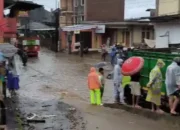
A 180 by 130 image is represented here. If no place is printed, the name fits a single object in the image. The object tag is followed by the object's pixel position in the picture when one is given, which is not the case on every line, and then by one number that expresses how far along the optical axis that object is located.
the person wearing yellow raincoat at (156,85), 11.75
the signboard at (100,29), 46.10
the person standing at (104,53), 37.12
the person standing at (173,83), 11.06
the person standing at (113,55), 28.61
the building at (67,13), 60.06
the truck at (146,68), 12.28
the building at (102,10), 53.53
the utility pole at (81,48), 43.16
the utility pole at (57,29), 53.98
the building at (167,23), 28.15
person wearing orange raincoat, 14.10
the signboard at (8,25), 13.82
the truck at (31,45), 40.81
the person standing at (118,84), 13.80
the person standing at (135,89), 13.27
